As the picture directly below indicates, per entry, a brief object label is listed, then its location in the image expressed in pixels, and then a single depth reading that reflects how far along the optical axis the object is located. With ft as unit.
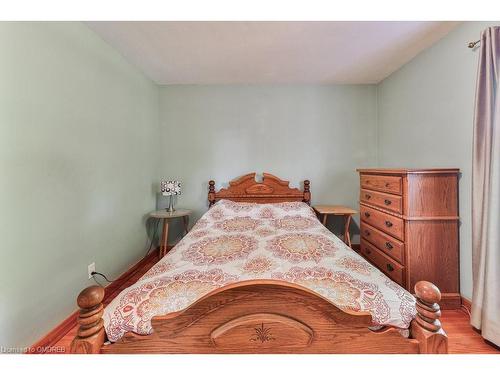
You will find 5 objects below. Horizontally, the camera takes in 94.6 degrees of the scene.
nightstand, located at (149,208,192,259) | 9.18
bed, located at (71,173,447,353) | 2.82
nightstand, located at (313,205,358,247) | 9.12
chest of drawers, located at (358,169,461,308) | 6.28
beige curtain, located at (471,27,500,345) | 4.86
